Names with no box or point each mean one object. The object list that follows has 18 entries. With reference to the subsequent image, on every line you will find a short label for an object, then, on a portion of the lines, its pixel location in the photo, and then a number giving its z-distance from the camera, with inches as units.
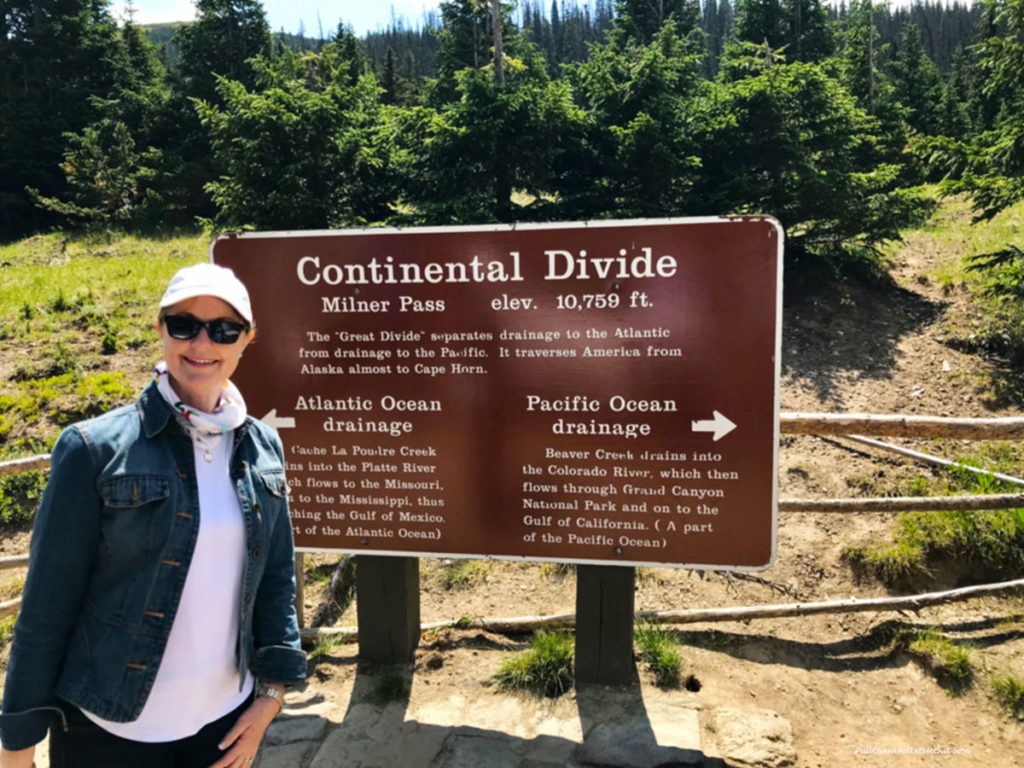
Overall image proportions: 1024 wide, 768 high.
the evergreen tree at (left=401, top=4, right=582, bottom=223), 402.3
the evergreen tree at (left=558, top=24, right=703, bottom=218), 402.0
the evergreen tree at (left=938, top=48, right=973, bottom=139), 983.6
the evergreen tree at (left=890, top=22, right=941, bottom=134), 1061.8
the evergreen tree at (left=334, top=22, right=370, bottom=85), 1416.1
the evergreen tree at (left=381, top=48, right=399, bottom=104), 1649.9
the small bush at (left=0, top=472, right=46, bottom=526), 288.8
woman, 64.7
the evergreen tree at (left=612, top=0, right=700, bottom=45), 892.0
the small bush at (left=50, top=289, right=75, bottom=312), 447.8
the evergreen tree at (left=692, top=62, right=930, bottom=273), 404.5
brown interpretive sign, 116.9
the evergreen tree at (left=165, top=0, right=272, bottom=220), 960.9
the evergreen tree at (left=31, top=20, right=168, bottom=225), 848.3
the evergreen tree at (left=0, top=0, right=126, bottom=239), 972.6
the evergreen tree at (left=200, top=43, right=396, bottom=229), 443.8
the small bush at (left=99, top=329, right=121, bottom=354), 390.3
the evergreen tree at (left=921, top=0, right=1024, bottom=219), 301.6
